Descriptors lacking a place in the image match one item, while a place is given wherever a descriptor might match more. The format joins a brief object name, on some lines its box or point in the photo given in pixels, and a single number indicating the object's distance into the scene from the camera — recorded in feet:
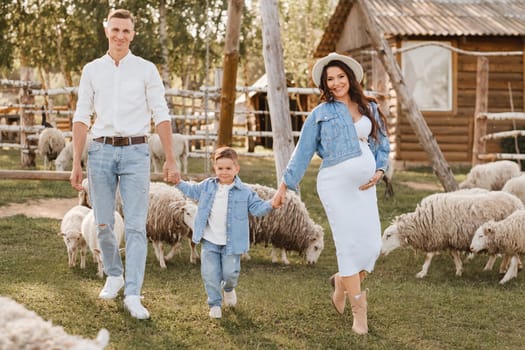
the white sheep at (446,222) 23.52
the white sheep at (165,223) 23.35
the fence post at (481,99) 38.86
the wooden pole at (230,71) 27.12
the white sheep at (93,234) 21.62
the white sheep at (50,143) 49.93
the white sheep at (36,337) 8.16
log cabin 58.80
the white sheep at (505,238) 22.07
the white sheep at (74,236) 22.56
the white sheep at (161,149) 49.26
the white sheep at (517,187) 30.96
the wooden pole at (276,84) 27.45
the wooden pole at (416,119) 32.04
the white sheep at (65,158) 44.93
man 16.38
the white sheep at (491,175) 35.68
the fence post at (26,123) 52.54
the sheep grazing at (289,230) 24.31
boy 17.24
